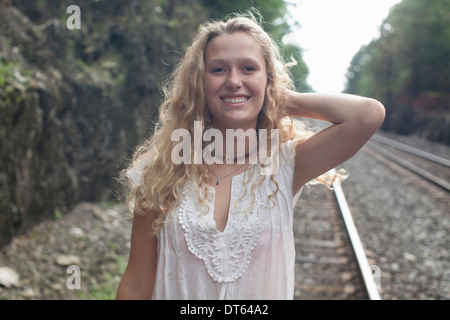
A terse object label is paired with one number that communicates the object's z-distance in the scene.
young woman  1.45
